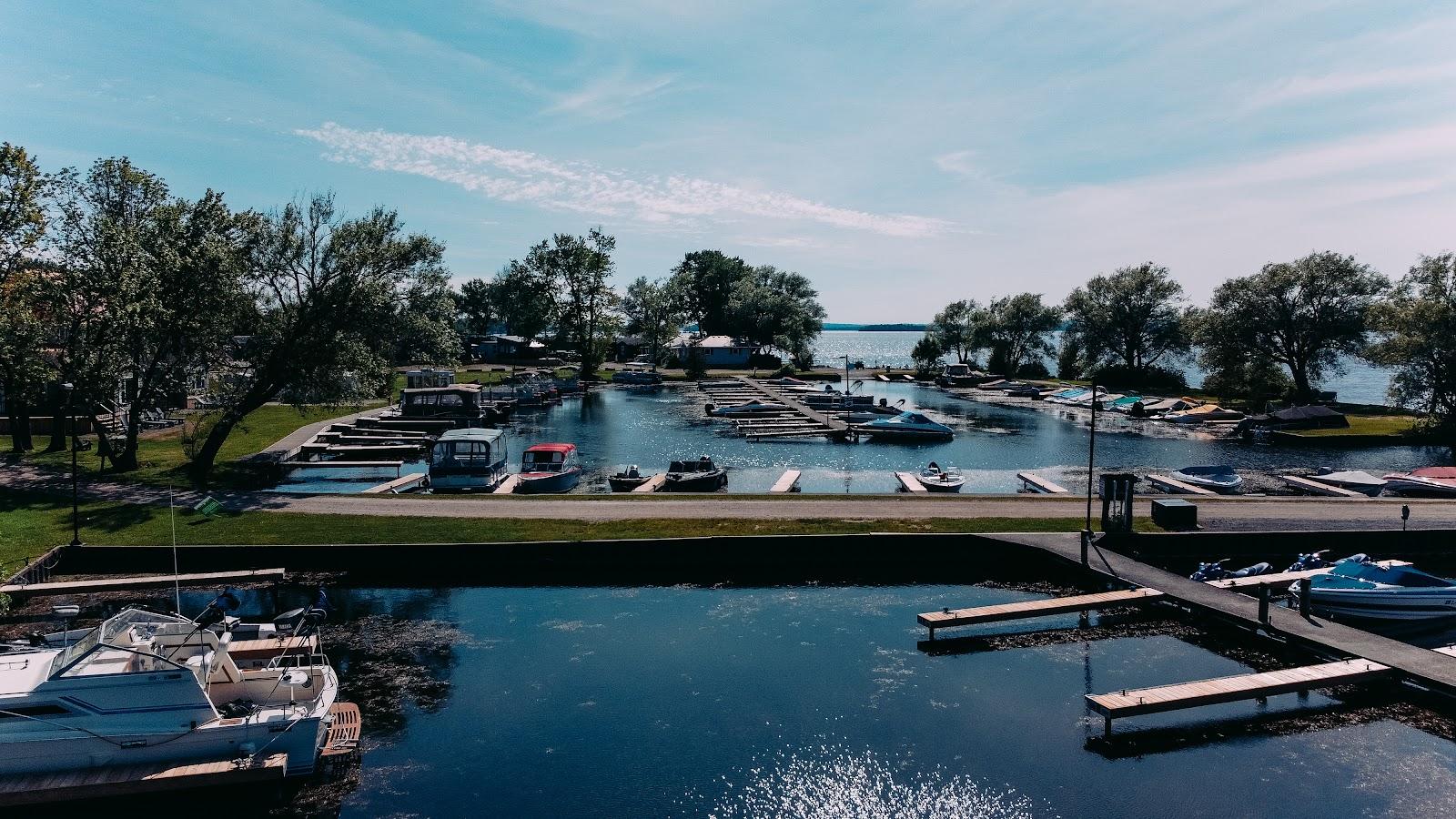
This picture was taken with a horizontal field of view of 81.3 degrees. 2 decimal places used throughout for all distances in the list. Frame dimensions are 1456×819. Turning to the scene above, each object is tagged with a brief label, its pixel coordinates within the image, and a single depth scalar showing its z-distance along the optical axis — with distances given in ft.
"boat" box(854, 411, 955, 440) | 222.07
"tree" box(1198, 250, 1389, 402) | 276.41
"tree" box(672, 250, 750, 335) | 497.05
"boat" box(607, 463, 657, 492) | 146.41
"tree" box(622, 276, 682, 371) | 435.12
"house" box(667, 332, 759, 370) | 433.89
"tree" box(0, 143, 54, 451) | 102.58
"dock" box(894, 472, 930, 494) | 145.38
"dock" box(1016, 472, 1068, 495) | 146.30
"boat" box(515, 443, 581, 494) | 144.77
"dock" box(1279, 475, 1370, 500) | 148.25
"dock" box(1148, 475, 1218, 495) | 146.64
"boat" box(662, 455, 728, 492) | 146.20
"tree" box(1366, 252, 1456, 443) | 199.82
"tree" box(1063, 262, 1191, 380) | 352.08
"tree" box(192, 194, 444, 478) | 136.26
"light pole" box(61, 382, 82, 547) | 93.62
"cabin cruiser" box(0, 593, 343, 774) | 54.65
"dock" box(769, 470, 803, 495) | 146.68
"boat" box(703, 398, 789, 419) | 258.16
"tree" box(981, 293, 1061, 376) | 406.62
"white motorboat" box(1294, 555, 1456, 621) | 82.69
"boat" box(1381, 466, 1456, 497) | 140.46
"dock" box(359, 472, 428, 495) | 139.54
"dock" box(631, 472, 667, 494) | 144.25
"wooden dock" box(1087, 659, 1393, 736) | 64.12
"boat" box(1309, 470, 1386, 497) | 149.48
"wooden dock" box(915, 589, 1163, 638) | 81.76
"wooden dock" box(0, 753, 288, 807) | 52.19
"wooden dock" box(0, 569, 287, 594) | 87.66
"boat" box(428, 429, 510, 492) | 139.03
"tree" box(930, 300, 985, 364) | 441.27
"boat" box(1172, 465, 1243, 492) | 150.92
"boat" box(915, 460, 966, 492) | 145.38
